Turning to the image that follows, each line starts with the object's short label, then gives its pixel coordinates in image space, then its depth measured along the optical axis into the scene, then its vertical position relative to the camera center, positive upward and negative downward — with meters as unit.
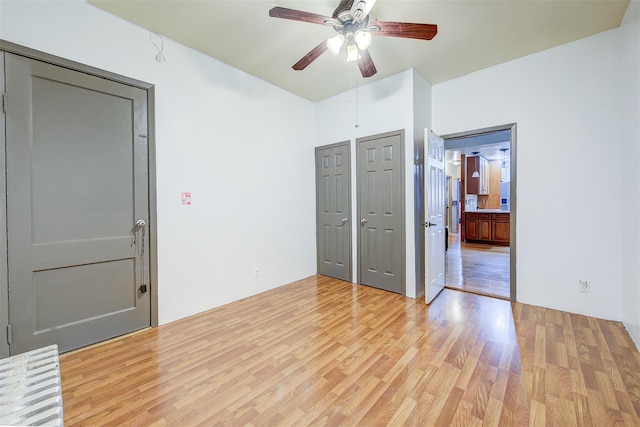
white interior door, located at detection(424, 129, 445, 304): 3.15 -0.04
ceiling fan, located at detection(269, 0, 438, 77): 1.91 +1.42
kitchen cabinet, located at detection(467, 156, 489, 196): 8.17 +1.06
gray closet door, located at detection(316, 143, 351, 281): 4.07 +0.03
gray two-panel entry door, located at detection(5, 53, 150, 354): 1.99 +0.06
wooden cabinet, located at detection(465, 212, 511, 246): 6.97 -0.45
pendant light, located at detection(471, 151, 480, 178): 8.12 +1.14
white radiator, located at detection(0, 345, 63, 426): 1.04 -0.79
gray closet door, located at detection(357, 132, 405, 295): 3.50 +0.01
